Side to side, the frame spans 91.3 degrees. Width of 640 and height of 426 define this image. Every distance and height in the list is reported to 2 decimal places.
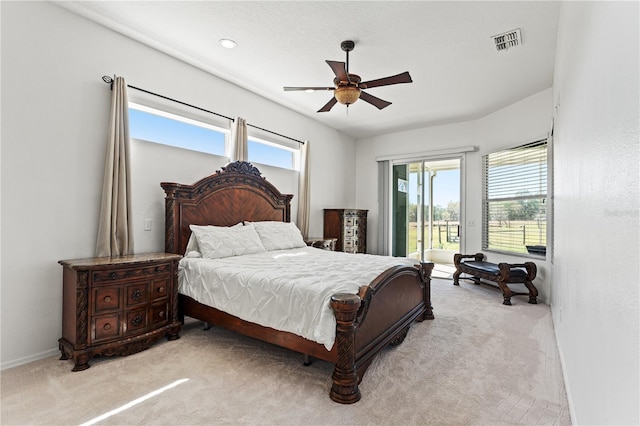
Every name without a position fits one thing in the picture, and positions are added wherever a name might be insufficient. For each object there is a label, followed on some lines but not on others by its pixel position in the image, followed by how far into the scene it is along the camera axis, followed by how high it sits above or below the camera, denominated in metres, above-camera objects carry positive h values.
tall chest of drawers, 5.78 -0.19
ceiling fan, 2.78 +1.26
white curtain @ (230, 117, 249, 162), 4.16 +1.04
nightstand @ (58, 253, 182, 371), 2.36 -0.73
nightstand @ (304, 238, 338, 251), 4.83 -0.40
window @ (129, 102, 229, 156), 3.29 +1.00
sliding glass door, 6.21 +0.20
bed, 1.98 -0.59
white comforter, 2.11 -0.52
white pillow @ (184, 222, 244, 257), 3.35 -0.32
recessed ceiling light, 3.22 +1.82
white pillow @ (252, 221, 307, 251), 4.07 -0.25
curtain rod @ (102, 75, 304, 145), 2.95 +1.31
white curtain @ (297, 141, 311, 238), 5.29 +0.47
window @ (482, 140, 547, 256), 4.60 +0.32
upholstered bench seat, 4.25 -0.78
